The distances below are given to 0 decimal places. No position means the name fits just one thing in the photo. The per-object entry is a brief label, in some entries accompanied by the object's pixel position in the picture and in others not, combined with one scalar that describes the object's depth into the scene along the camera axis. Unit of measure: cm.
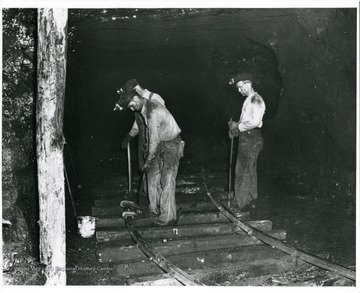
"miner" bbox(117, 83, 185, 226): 539
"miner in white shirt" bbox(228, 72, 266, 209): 607
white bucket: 533
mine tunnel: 542
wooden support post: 378
